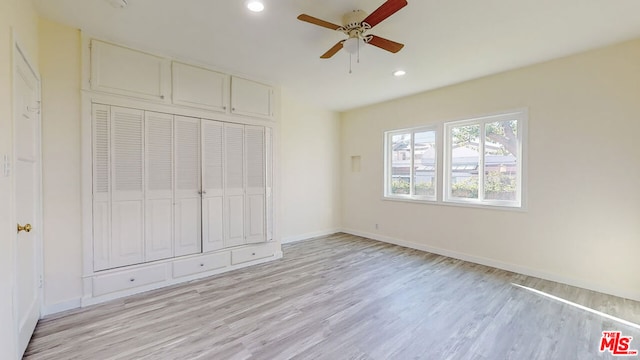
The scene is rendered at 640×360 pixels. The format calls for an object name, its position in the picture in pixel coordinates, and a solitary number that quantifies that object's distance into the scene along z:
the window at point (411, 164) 4.71
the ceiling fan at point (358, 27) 2.16
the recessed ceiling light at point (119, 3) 2.22
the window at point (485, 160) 3.74
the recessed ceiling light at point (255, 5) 2.22
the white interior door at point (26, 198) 1.91
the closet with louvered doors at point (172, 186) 2.87
